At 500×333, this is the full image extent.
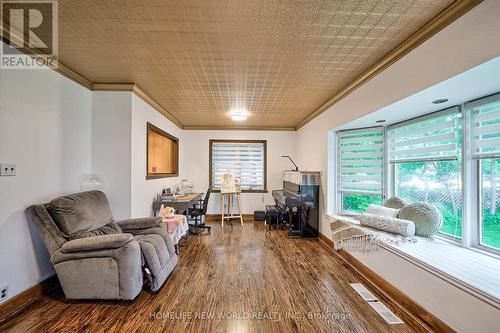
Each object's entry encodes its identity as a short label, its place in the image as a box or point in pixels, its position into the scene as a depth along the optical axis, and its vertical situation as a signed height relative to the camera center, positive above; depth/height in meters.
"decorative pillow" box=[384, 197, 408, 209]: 2.85 -0.48
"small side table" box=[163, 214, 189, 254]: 3.14 -0.91
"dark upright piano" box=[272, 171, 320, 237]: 4.14 -0.72
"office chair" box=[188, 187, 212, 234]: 4.38 -0.94
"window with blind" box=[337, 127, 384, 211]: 3.35 +0.02
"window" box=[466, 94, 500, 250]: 1.90 +0.09
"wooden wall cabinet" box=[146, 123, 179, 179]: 3.98 +0.32
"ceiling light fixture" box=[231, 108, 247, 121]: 4.14 +1.09
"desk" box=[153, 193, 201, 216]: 3.78 -0.66
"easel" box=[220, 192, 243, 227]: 5.32 -1.02
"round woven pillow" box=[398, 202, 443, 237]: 2.40 -0.58
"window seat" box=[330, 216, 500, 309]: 1.45 -0.82
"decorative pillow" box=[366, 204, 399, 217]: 2.79 -0.59
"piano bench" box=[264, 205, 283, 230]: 4.93 -1.14
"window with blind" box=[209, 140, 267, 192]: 5.86 +0.17
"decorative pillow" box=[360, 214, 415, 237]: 2.44 -0.70
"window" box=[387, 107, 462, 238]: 2.27 +0.08
